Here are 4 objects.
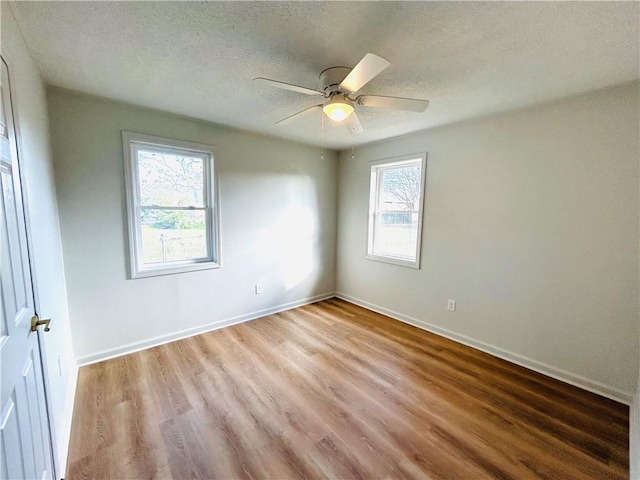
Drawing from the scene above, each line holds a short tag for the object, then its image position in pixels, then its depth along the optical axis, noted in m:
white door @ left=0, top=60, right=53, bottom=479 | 0.93
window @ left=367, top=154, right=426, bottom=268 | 3.44
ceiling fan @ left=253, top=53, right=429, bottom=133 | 1.65
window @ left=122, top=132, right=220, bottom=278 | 2.66
